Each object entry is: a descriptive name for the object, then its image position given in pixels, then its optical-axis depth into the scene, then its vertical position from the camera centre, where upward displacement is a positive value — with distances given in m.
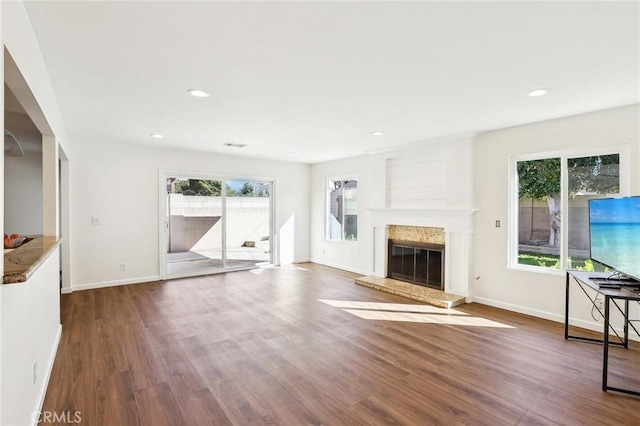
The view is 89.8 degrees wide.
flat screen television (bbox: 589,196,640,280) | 2.59 -0.21
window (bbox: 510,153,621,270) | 3.63 +0.07
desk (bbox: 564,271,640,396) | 2.38 -0.83
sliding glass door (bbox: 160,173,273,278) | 6.10 -0.30
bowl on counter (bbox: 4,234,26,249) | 2.47 -0.25
